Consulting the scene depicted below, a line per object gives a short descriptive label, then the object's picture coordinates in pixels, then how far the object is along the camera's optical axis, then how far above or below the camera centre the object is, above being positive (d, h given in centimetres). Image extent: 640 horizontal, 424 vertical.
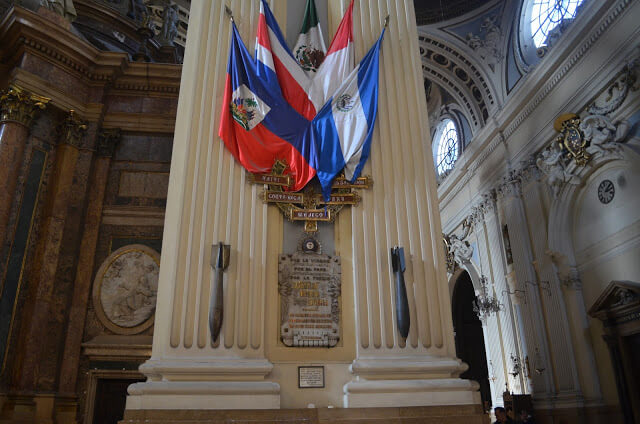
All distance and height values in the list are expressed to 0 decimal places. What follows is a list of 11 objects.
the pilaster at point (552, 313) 1175 +230
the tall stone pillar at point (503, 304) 1399 +289
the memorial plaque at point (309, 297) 635 +142
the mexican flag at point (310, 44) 785 +507
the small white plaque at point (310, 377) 614 +51
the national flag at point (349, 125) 711 +370
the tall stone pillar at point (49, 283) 943 +243
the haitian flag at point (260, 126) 698 +360
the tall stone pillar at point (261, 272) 586 +169
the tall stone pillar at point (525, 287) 1259 +308
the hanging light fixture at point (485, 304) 1482 +309
